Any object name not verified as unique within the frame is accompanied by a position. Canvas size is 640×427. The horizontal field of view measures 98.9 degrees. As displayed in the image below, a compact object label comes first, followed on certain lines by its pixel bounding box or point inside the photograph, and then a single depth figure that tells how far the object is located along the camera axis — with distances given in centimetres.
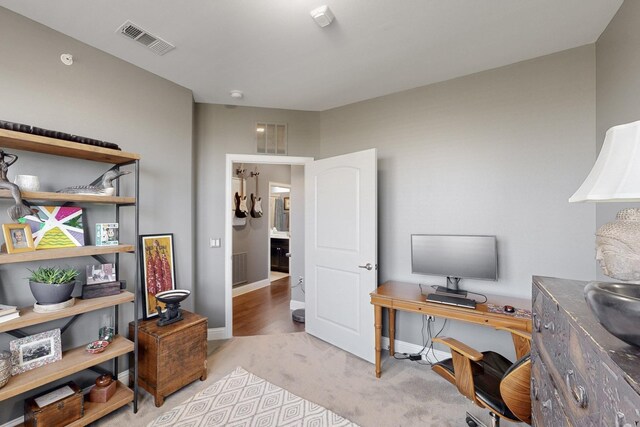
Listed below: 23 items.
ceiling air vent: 190
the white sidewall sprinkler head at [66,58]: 198
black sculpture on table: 219
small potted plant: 164
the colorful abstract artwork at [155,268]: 244
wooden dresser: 49
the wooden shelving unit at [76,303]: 151
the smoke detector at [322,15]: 169
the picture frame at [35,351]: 161
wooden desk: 188
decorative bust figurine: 82
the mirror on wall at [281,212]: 679
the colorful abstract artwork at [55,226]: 177
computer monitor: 223
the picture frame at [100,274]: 202
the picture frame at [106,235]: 204
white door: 266
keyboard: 205
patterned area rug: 187
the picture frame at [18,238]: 157
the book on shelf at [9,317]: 149
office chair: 134
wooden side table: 201
